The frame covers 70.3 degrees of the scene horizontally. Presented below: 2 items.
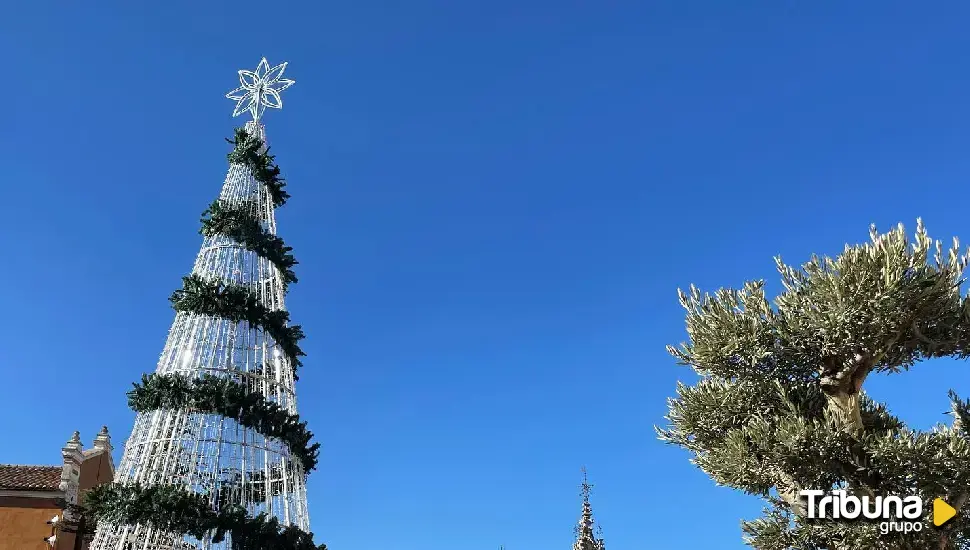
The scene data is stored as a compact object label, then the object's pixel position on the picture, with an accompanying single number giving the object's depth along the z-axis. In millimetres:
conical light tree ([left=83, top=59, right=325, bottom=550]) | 15648
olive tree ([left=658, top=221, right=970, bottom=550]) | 15289
